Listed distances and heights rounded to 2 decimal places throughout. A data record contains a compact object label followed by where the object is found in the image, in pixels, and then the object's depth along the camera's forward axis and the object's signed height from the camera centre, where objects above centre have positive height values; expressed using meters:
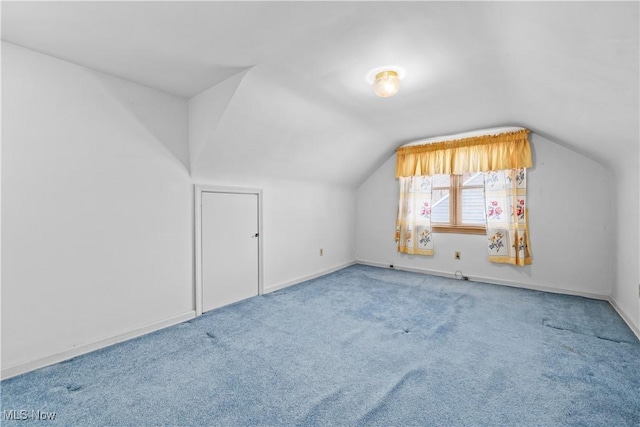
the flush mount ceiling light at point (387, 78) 2.28 +1.11
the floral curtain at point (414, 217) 4.66 -0.08
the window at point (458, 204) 4.33 +0.14
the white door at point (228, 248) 3.13 -0.43
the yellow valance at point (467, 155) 3.86 +0.87
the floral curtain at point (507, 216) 3.90 -0.05
